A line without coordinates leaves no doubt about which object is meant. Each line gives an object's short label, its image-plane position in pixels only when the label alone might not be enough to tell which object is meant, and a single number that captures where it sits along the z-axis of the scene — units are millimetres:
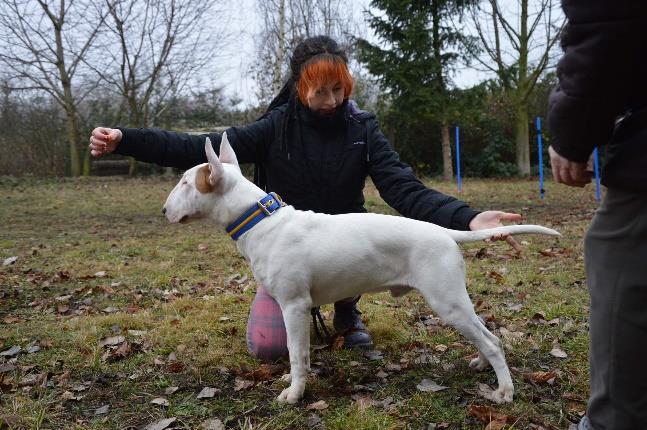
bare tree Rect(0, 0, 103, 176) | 18297
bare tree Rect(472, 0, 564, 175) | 19359
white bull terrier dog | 2875
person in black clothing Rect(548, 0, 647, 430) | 1346
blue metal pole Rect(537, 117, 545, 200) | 12941
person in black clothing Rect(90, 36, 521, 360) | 3564
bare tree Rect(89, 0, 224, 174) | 19453
